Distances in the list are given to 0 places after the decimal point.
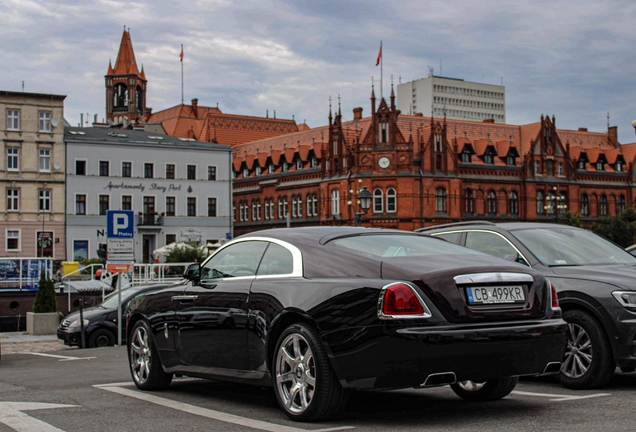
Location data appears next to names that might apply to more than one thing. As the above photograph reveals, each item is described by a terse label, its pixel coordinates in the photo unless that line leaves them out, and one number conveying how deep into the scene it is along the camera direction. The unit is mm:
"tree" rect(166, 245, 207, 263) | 45375
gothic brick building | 80500
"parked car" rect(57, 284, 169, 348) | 19984
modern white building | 192375
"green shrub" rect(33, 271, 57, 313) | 25644
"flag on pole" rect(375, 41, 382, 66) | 83375
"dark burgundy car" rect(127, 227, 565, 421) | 5926
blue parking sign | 18266
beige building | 60062
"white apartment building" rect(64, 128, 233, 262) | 63500
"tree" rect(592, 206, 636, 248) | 71062
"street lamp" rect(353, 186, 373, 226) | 29156
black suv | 8125
